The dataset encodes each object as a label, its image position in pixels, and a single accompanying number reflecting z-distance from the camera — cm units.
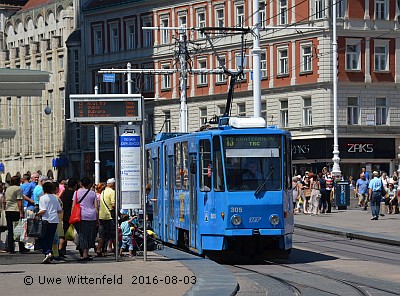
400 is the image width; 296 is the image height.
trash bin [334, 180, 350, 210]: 5302
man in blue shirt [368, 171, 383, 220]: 4362
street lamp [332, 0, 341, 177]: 6831
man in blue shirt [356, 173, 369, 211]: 5306
